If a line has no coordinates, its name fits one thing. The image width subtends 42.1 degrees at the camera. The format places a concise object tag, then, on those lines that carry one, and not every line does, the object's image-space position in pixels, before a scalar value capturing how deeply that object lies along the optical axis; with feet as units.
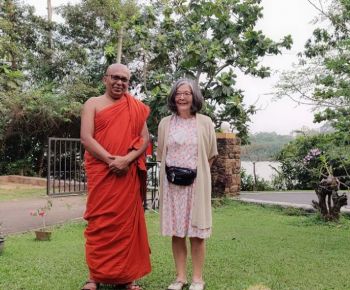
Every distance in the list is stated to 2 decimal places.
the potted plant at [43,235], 17.87
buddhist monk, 10.77
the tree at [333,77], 16.58
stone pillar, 31.37
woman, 11.05
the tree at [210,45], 28.89
